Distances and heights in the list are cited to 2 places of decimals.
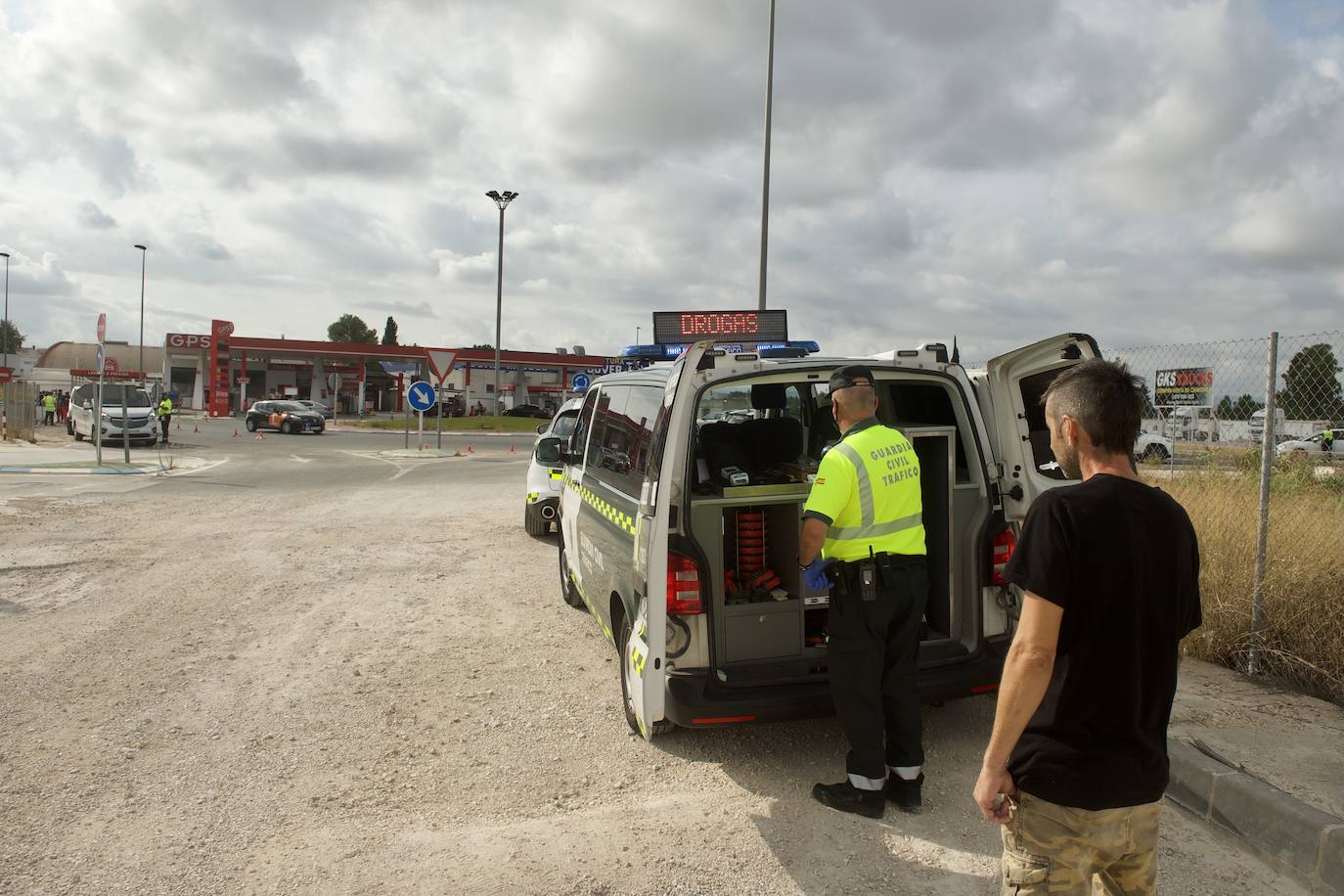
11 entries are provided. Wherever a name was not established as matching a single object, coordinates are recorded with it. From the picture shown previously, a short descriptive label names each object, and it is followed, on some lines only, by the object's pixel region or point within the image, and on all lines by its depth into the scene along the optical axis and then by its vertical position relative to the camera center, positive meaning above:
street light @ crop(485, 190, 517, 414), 30.48 +7.74
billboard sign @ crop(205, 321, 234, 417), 52.38 +2.18
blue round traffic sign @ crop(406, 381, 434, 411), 20.17 +0.35
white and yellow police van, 3.69 -0.51
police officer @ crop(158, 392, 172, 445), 24.50 -0.31
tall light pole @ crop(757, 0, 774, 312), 14.70 +3.63
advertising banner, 7.14 +0.51
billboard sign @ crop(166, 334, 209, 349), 59.59 +4.30
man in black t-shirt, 1.87 -0.51
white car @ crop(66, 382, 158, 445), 24.66 -0.45
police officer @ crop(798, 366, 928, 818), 3.41 -0.65
